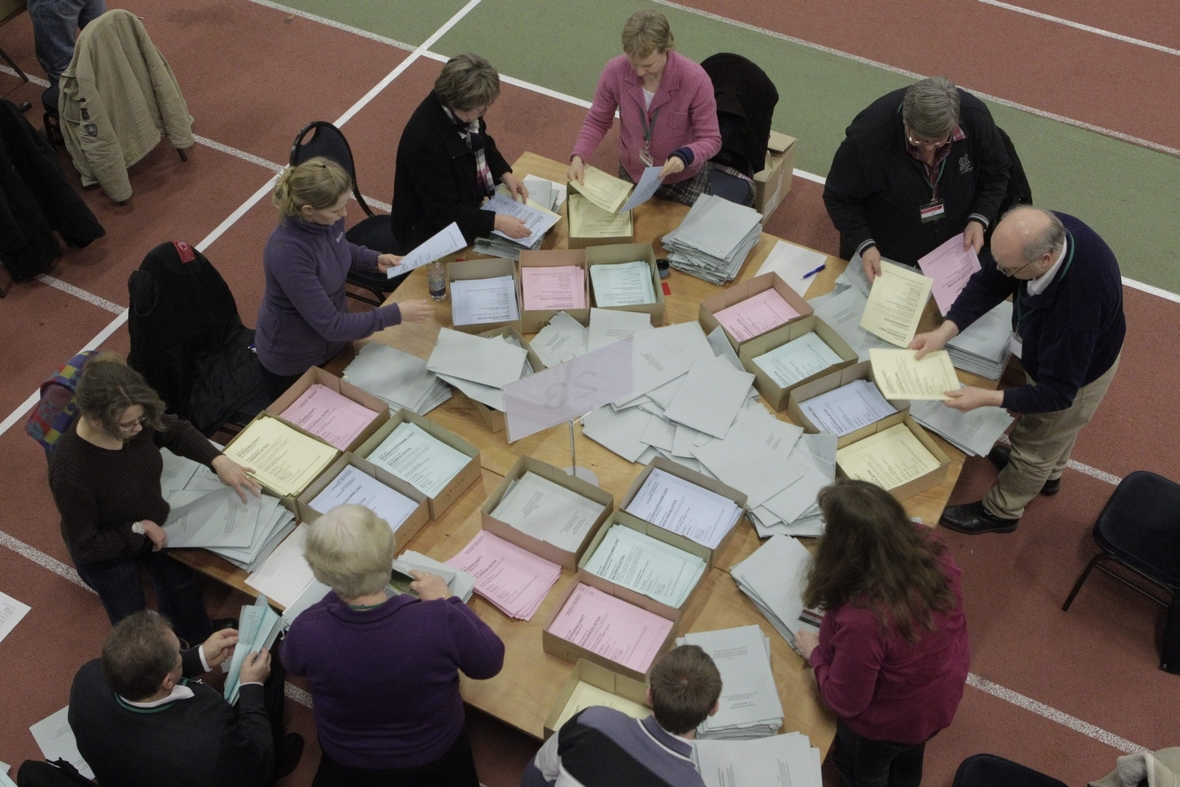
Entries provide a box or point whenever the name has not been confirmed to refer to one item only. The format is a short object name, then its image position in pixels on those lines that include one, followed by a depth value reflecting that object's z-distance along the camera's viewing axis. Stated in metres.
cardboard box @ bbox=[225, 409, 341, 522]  3.62
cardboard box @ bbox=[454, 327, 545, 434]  3.89
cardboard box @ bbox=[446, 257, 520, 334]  4.37
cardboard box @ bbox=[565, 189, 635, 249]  4.54
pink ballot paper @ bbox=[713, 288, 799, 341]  4.20
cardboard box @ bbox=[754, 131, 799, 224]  5.48
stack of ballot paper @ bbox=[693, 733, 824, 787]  3.04
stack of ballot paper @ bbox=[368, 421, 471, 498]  3.71
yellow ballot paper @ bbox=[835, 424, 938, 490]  3.71
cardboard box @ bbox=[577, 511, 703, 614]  3.34
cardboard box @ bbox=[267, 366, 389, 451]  3.88
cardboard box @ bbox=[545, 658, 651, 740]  3.12
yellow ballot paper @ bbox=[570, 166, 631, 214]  4.52
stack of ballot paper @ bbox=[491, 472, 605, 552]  3.53
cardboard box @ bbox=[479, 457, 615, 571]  3.48
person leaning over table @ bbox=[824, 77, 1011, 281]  4.22
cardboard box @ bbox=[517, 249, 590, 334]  4.23
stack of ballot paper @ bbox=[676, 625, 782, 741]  3.14
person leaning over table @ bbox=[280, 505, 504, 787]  2.81
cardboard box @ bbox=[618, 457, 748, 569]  3.51
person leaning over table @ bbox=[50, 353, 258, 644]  3.40
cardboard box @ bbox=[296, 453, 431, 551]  3.58
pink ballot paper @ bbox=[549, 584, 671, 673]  3.25
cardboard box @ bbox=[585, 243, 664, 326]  4.30
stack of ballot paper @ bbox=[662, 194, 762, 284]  4.40
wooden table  3.24
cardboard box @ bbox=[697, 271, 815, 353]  4.21
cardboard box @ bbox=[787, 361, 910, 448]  3.83
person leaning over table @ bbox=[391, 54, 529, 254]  4.05
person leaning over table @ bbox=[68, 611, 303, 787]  2.97
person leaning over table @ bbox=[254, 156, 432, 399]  3.59
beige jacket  5.56
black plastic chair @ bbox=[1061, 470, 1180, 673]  3.95
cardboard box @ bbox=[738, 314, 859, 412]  3.95
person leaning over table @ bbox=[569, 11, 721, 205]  4.45
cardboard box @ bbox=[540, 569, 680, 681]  3.18
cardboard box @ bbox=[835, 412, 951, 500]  3.69
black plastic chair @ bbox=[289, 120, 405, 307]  4.70
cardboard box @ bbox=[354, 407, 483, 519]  3.64
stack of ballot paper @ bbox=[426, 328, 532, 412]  3.91
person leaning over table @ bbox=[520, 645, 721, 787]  2.54
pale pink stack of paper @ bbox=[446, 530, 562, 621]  3.42
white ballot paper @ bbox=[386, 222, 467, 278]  4.05
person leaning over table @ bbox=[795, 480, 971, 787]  2.85
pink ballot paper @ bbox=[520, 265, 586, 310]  4.30
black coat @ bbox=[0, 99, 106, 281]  5.31
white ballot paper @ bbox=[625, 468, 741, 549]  3.55
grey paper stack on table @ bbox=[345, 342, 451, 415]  4.00
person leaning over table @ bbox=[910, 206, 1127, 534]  3.47
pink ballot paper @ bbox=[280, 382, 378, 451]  3.89
